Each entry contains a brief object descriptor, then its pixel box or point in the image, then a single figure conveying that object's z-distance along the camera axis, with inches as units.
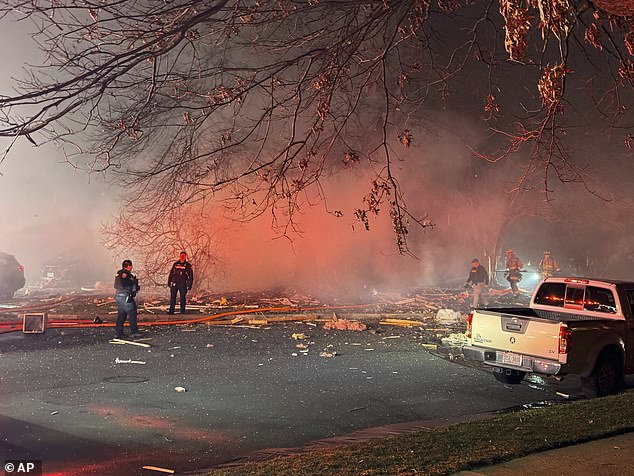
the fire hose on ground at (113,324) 617.0
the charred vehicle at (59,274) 1113.4
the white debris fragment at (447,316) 719.7
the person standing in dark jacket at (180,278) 710.5
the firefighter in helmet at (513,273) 1072.8
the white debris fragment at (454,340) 570.3
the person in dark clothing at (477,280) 846.5
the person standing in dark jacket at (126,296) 566.4
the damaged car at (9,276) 859.4
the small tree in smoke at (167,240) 903.1
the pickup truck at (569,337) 379.6
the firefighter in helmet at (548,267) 1498.5
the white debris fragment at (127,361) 450.7
